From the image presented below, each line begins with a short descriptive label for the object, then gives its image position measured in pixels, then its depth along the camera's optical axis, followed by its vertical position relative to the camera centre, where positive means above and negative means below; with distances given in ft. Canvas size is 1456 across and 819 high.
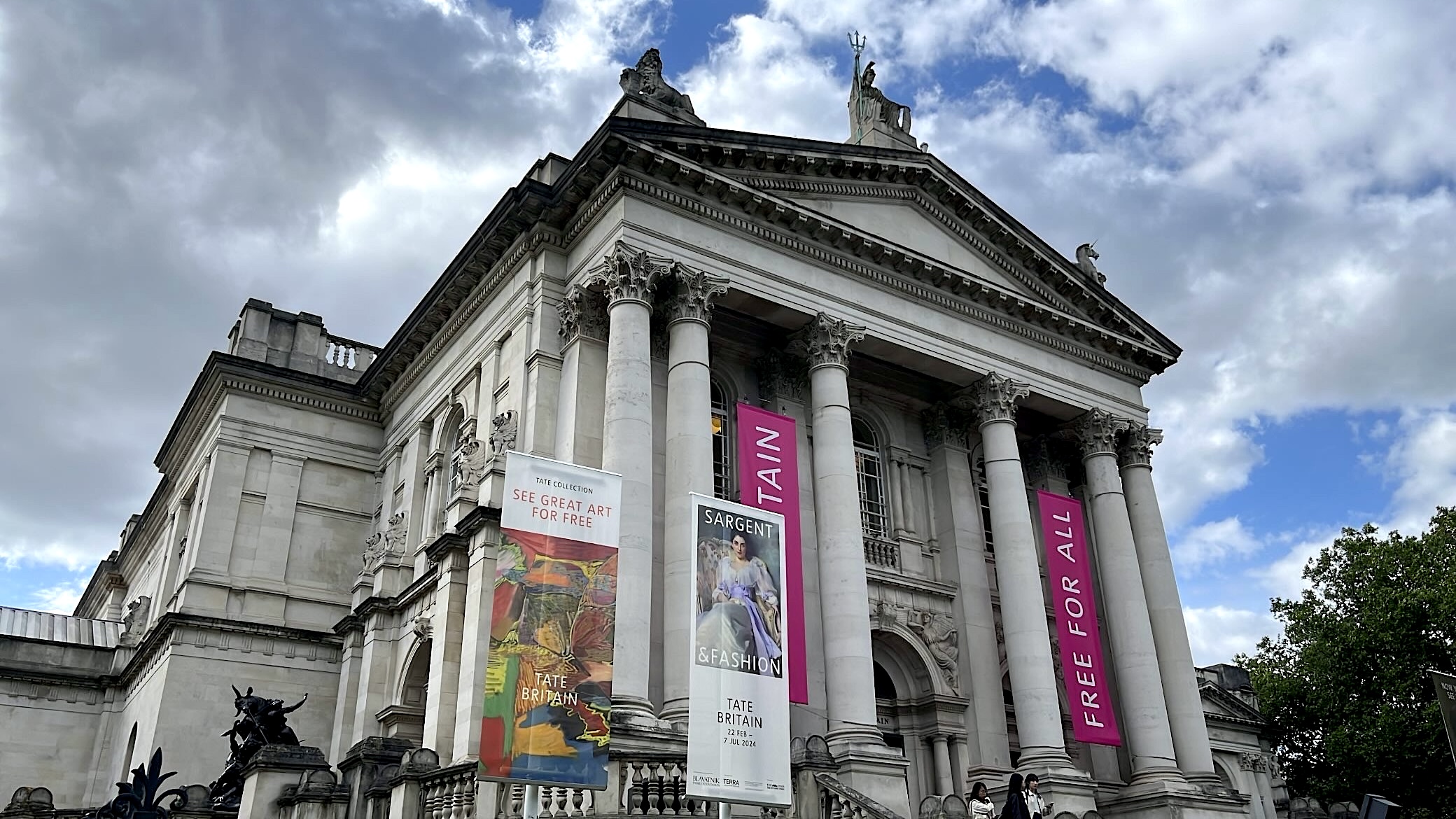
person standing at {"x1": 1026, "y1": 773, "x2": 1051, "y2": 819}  53.16 +5.57
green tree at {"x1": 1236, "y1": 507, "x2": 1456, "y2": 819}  100.78 +21.55
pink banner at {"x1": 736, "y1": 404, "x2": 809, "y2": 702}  59.67 +22.67
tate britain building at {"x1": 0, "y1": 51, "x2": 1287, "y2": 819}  58.95 +27.26
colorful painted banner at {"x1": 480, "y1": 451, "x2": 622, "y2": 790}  34.71 +8.93
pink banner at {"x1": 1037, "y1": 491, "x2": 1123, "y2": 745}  69.05 +17.85
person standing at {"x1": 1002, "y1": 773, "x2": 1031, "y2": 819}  48.03 +4.79
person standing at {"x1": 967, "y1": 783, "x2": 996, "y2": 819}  49.67 +5.04
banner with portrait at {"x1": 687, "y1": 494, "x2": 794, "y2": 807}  33.45 +7.79
